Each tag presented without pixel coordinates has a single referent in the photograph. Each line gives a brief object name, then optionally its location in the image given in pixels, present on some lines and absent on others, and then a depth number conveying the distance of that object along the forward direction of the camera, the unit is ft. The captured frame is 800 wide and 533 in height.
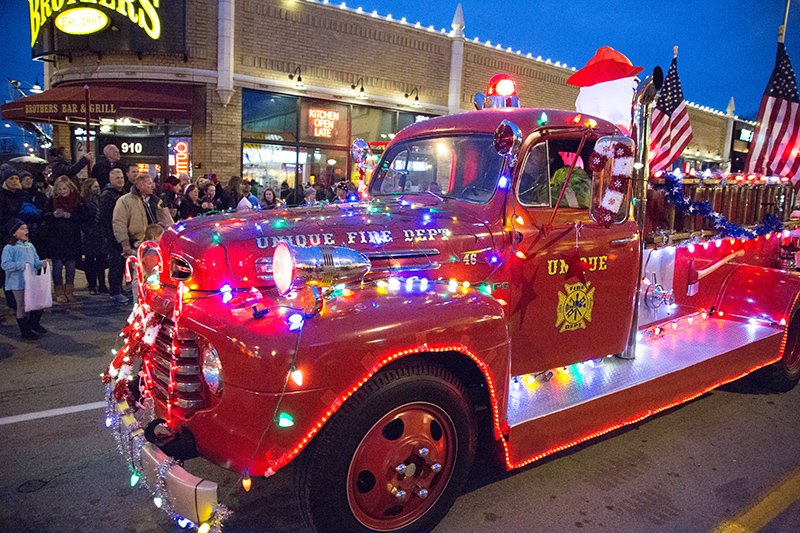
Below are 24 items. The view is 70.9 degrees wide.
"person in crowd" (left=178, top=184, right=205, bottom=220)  28.89
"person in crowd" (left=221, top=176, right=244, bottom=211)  33.53
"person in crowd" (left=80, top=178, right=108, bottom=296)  26.61
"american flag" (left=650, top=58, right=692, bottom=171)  26.40
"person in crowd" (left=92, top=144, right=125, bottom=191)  31.60
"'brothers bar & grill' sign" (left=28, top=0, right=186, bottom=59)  42.96
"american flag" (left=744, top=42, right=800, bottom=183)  25.64
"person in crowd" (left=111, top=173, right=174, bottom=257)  23.17
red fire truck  7.74
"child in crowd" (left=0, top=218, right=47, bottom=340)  20.11
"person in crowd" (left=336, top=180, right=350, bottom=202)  32.58
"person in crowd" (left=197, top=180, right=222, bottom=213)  28.92
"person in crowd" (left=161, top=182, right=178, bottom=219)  29.54
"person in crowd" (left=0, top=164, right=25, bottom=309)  23.73
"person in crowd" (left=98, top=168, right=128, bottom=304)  25.48
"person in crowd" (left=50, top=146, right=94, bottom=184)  30.66
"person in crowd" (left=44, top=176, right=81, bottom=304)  25.12
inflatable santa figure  23.81
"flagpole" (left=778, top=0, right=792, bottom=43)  25.23
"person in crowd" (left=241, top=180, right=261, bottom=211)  32.73
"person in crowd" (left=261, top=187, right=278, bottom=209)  32.01
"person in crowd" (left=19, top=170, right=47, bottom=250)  24.39
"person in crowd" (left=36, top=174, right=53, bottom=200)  28.17
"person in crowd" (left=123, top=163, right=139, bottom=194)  25.62
